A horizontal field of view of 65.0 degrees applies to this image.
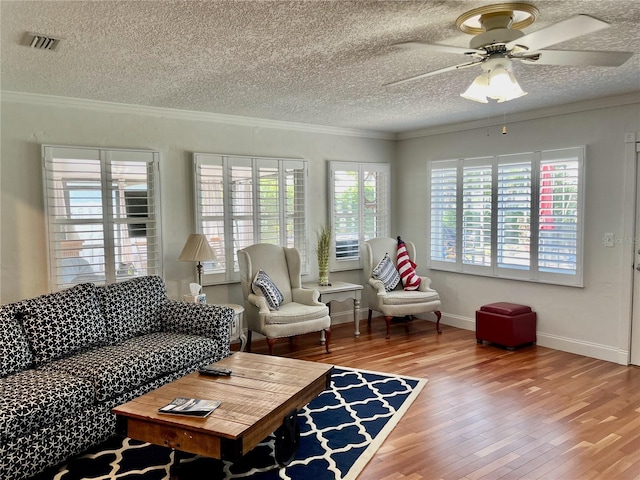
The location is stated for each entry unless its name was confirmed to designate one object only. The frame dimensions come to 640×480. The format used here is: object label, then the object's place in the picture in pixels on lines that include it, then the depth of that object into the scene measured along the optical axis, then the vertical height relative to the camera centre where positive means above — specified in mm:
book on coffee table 2520 -955
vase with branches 5789 -441
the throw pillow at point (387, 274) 5844 -639
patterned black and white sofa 2695 -909
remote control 3115 -942
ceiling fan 2406 +843
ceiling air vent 2752 +1027
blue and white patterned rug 2801 -1397
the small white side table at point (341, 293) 5496 -817
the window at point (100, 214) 4340 +77
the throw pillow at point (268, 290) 4957 -687
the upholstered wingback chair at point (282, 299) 4793 -813
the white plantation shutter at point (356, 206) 6223 +170
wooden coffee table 2393 -981
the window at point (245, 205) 5168 +169
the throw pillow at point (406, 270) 5895 -613
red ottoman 5070 -1097
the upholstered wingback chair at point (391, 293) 5570 -849
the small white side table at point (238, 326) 4691 -997
